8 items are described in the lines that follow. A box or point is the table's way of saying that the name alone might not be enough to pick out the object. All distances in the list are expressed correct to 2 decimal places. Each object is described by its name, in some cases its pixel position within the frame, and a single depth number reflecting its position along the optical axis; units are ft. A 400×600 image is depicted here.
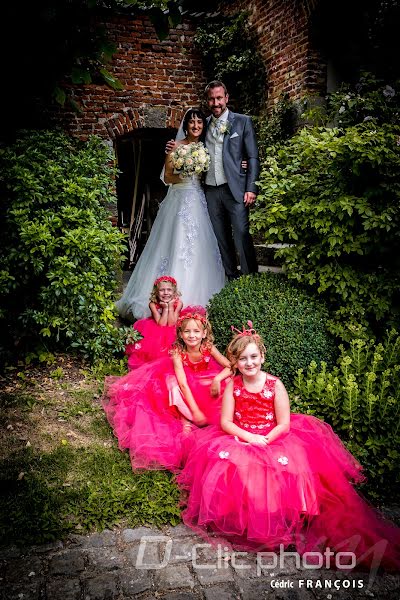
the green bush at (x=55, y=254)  14.06
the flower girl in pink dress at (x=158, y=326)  15.28
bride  19.02
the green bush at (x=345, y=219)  13.53
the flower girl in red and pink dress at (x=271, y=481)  8.02
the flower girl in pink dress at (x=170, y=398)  10.62
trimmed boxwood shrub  13.03
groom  18.08
